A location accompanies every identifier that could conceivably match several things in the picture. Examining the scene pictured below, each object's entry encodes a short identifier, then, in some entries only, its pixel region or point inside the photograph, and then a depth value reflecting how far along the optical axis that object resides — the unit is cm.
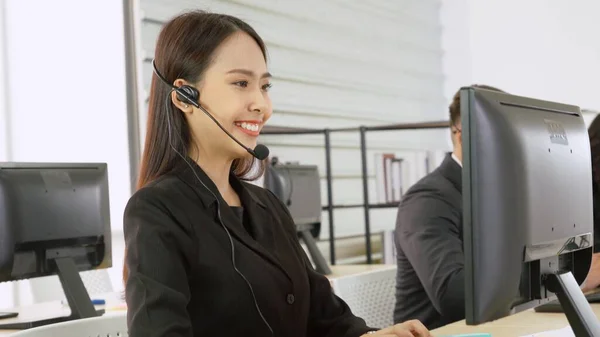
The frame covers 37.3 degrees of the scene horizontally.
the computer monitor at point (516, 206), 142
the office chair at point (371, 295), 283
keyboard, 221
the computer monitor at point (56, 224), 266
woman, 153
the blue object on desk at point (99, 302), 319
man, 245
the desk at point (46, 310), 285
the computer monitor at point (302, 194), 434
